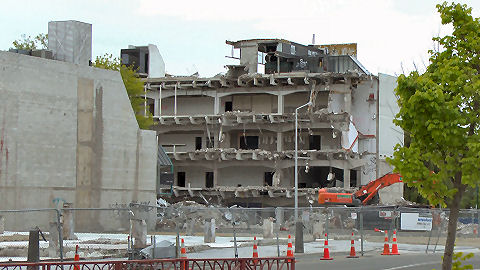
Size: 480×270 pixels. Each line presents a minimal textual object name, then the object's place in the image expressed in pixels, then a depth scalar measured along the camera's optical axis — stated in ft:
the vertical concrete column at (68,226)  117.40
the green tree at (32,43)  267.35
